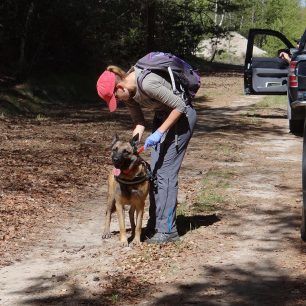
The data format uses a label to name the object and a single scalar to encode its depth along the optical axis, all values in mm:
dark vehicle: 14305
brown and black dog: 5359
